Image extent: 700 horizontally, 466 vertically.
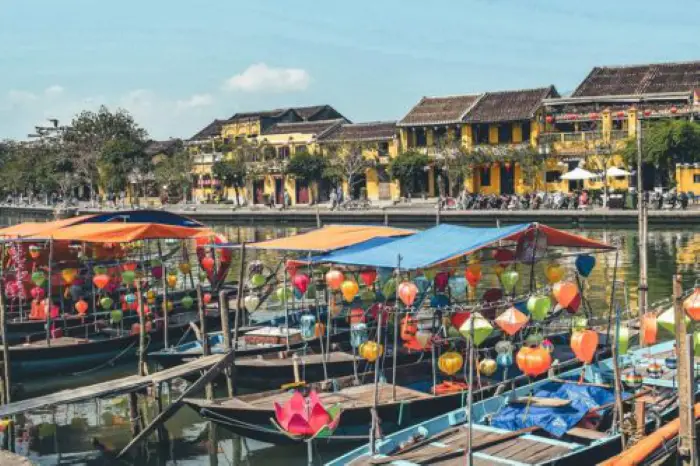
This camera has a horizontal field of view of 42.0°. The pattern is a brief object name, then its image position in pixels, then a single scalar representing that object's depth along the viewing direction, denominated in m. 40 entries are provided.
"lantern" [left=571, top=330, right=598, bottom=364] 12.34
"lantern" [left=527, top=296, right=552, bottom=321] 13.27
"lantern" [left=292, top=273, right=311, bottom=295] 17.25
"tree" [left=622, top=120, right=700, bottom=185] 42.06
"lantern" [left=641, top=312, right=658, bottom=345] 13.21
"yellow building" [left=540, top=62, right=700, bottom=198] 46.47
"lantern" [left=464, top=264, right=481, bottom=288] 16.17
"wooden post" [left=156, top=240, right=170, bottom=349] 18.77
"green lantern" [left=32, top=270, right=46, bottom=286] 20.22
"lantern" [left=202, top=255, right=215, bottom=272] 22.59
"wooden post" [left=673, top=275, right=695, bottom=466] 9.50
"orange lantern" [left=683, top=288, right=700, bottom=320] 12.21
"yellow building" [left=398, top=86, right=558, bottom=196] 52.28
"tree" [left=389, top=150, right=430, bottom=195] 54.34
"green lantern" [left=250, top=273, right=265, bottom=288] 19.06
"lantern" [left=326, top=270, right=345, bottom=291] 16.06
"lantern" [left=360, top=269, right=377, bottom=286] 17.95
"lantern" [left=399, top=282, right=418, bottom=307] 14.12
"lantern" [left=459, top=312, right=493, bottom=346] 11.41
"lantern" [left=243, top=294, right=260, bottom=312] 17.92
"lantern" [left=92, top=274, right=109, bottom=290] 19.48
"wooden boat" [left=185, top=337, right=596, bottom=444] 13.05
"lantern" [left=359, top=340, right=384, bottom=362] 13.46
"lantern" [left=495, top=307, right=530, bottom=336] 12.45
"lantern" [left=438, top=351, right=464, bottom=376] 13.33
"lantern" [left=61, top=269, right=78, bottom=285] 20.31
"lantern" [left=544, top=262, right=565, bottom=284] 15.76
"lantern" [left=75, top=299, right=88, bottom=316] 20.00
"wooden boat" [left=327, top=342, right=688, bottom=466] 10.77
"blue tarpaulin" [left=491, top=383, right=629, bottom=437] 11.66
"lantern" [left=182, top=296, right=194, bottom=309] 21.44
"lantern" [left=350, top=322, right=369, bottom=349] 14.95
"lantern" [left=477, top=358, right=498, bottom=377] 13.59
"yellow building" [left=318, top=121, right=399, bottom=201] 58.41
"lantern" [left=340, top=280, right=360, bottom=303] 15.74
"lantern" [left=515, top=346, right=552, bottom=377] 12.39
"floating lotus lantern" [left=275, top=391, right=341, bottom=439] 10.62
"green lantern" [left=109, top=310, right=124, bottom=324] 19.69
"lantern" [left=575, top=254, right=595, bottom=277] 16.34
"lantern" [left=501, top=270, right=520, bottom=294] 15.70
